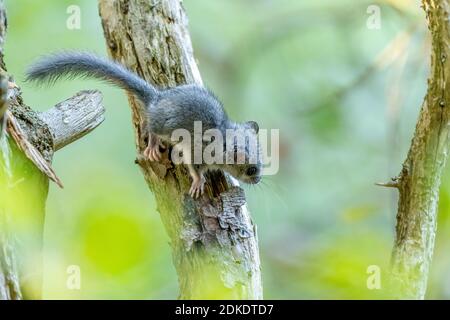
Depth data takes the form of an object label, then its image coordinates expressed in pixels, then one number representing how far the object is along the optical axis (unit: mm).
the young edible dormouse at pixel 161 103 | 1064
